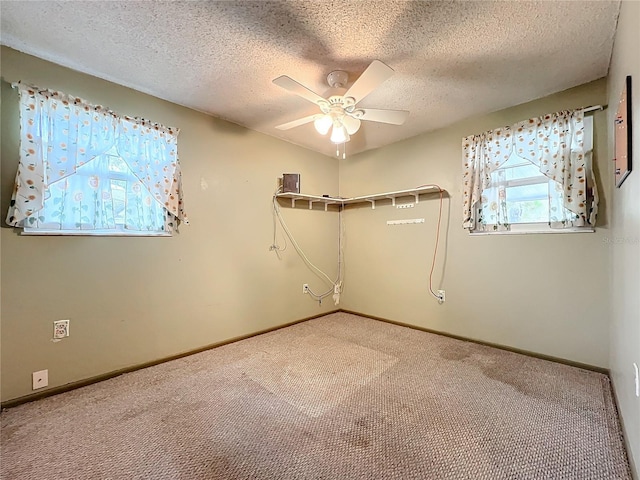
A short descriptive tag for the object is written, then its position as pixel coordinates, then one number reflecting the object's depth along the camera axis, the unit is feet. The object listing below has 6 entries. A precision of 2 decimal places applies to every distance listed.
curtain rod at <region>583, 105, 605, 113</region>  7.21
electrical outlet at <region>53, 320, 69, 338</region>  6.47
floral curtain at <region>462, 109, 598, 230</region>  7.35
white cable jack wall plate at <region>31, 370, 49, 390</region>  6.20
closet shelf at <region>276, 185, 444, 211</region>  10.63
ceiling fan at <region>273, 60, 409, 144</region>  5.70
